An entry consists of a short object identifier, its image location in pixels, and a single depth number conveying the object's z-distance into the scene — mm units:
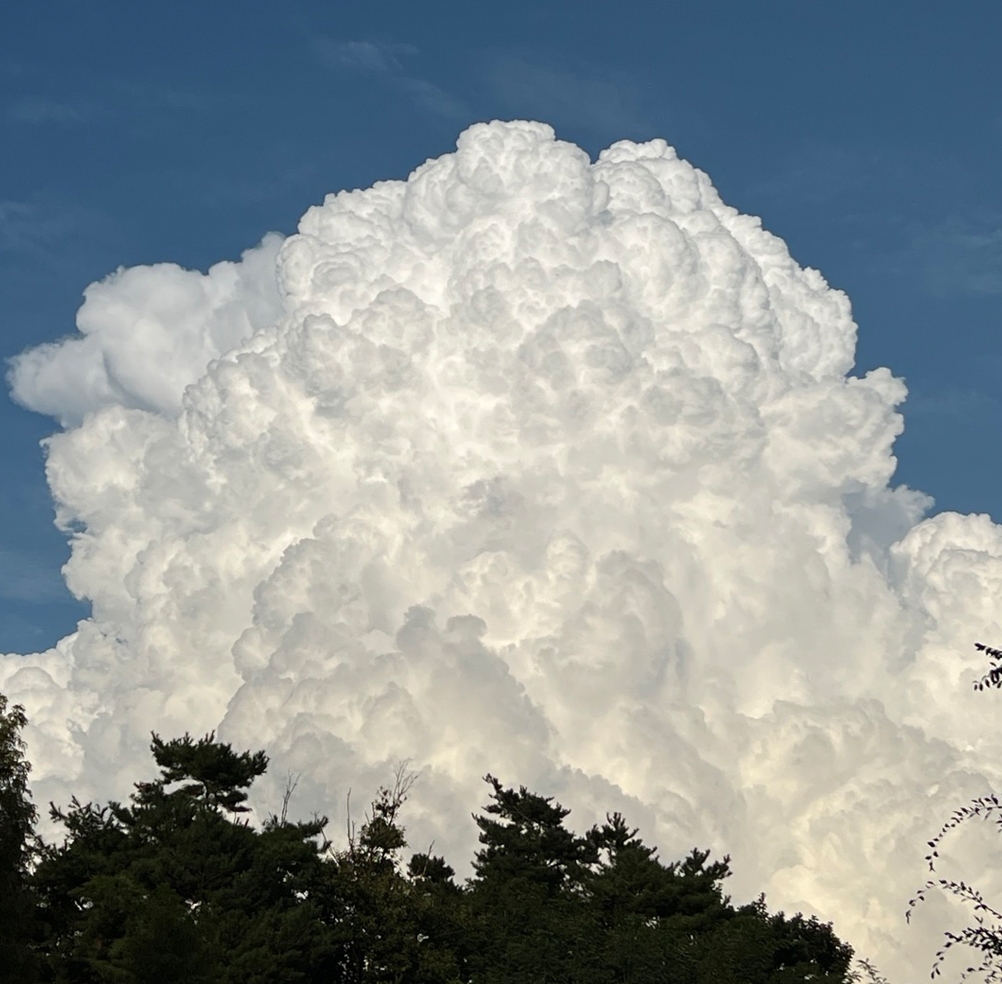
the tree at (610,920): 68375
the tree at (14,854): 46875
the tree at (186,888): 54438
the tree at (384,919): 64938
